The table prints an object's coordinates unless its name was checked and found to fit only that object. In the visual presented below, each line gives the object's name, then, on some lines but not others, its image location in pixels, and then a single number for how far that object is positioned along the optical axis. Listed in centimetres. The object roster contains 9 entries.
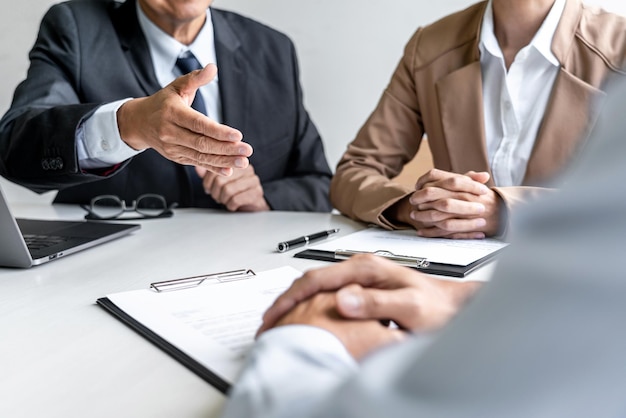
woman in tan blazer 152
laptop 108
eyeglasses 160
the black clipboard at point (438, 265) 102
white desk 62
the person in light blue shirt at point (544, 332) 37
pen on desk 121
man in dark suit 131
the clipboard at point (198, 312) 67
